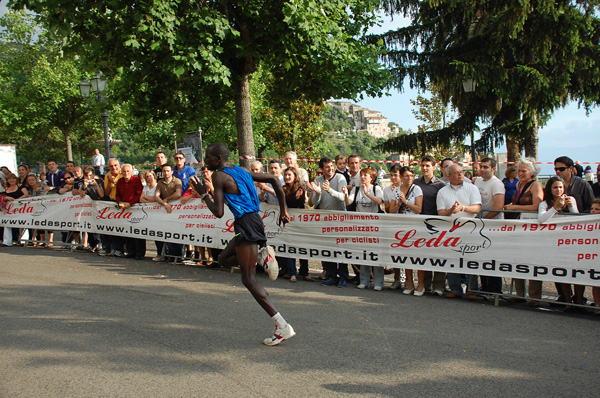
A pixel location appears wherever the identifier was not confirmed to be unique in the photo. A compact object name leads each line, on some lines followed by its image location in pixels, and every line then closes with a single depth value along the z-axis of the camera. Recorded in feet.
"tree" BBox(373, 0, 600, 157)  55.42
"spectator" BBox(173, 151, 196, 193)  35.78
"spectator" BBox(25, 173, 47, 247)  44.80
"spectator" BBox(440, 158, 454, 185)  30.80
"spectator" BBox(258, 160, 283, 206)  31.30
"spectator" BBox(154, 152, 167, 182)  35.99
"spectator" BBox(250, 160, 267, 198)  30.83
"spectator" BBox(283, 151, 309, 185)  30.40
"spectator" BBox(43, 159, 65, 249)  45.37
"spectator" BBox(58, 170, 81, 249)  41.60
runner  18.04
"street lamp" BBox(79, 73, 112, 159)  60.13
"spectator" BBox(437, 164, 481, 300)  25.36
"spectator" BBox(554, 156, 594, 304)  24.34
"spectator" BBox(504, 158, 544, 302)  24.07
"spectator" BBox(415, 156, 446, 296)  26.68
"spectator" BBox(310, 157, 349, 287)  28.49
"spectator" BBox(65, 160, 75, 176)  44.02
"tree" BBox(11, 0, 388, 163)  34.70
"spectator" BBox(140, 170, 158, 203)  37.24
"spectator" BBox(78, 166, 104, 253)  39.75
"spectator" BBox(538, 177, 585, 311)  22.99
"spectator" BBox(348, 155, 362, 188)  29.43
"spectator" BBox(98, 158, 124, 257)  38.19
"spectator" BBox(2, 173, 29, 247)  43.70
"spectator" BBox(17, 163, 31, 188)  45.98
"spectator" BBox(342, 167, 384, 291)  27.73
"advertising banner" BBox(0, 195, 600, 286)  22.62
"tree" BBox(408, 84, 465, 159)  99.25
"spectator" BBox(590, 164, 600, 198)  28.71
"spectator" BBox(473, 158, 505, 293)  26.20
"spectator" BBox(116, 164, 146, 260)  37.00
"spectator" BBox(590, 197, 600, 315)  22.21
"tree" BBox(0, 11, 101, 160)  122.42
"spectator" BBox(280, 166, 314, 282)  29.81
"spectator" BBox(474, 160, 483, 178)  38.91
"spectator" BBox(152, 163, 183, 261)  35.50
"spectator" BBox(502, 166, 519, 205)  29.12
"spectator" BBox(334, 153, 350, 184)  30.22
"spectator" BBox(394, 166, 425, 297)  26.22
